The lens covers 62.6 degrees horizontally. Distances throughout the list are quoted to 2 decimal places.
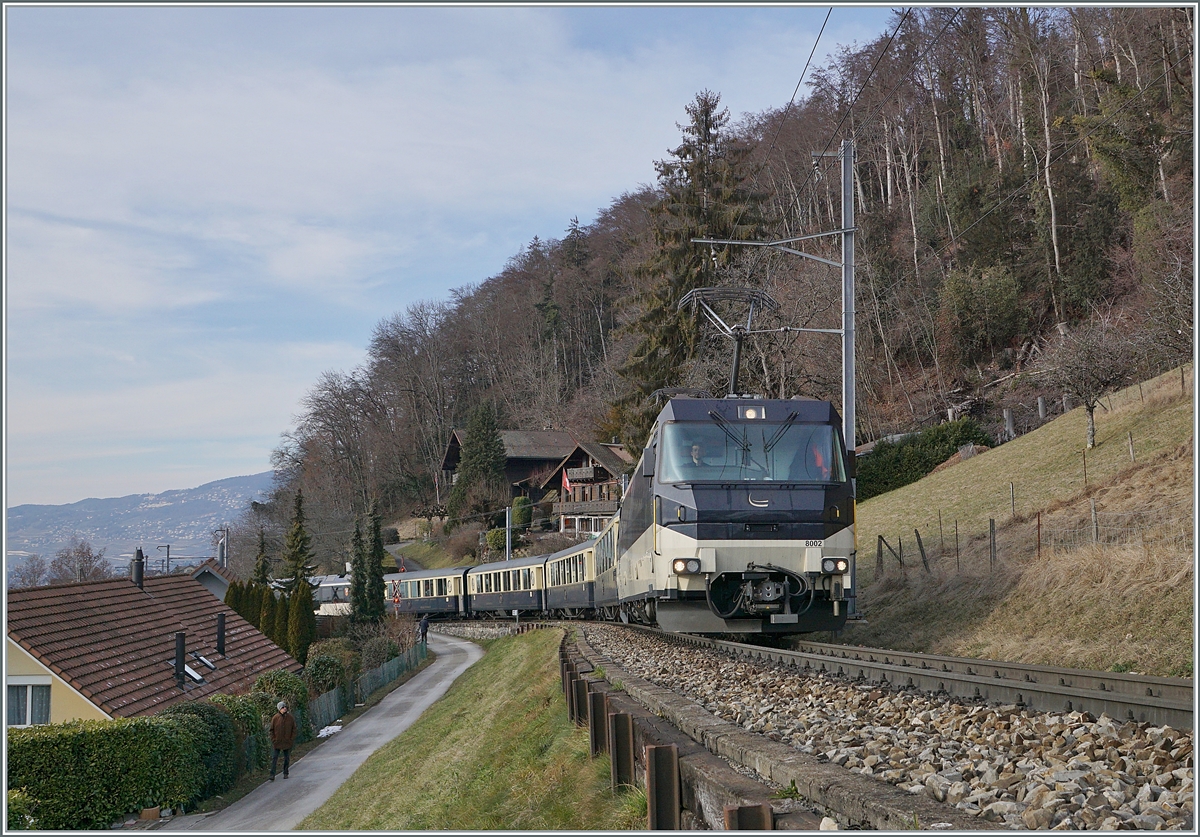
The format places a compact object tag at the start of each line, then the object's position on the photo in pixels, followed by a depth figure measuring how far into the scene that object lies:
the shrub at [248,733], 19.20
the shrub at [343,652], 32.06
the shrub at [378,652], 36.59
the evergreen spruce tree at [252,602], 35.88
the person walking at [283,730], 18.03
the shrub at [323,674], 28.47
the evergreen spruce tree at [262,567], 51.16
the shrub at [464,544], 70.62
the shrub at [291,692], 22.73
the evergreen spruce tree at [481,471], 75.12
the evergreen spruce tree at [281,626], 34.91
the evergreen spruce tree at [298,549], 53.34
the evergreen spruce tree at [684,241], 45.75
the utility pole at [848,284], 16.27
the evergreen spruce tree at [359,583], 46.19
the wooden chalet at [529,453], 77.81
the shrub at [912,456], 34.19
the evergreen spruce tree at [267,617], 35.22
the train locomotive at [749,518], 11.91
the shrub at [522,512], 72.06
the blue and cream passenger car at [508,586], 36.56
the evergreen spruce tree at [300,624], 34.81
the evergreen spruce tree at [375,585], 46.69
